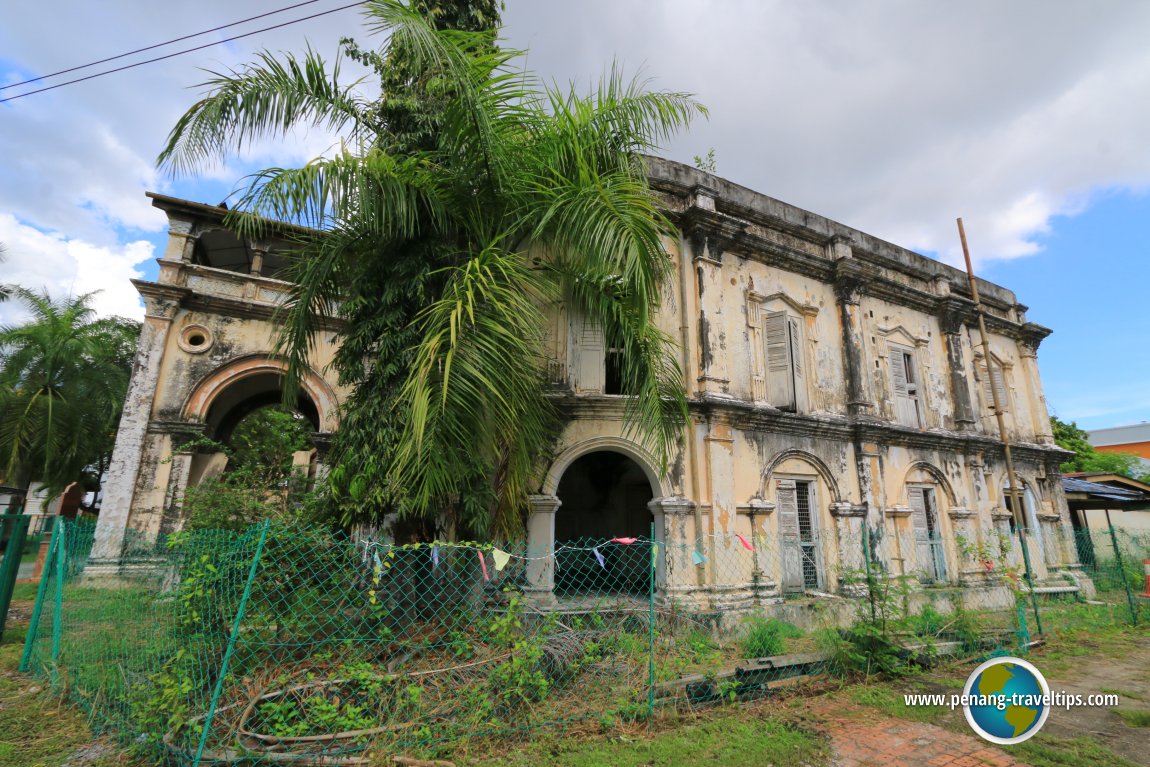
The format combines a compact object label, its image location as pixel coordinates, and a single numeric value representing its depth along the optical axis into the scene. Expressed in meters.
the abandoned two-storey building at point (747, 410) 8.27
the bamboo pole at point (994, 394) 10.97
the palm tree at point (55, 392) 13.63
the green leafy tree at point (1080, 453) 23.28
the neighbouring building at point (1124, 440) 34.09
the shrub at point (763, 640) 6.30
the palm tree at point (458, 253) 4.77
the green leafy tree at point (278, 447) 7.85
